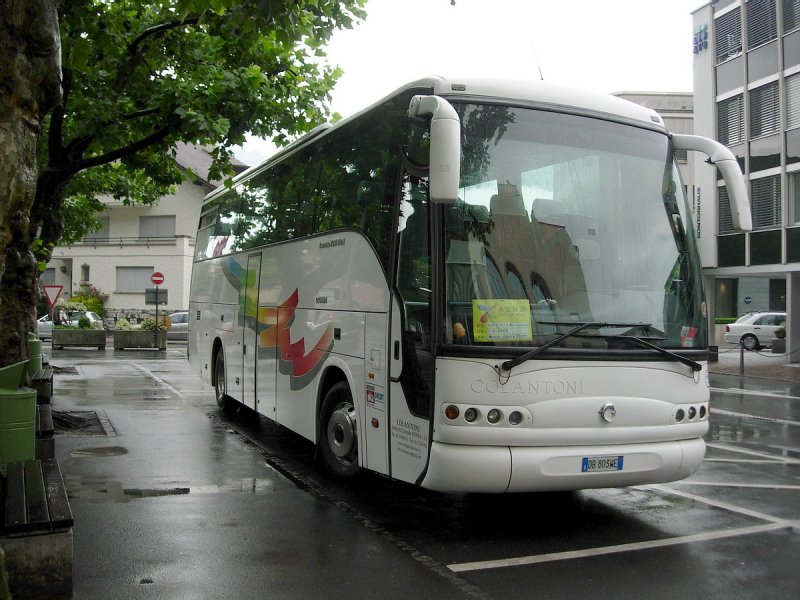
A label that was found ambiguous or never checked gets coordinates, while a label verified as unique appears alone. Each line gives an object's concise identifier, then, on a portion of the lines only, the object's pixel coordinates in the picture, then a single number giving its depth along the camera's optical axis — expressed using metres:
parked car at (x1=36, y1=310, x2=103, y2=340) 37.16
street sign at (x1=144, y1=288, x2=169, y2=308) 34.50
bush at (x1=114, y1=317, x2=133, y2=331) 34.31
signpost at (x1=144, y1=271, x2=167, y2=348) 34.71
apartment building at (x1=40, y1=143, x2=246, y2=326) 50.03
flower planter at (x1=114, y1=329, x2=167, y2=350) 33.31
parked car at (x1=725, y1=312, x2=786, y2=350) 34.66
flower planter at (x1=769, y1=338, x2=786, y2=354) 30.13
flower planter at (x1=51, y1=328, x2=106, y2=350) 33.34
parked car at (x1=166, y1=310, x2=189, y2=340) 40.03
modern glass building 27.48
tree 10.29
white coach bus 5.70
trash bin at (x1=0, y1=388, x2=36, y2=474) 6.16
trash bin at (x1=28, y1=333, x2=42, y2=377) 12.28
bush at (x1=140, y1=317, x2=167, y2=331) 34.20
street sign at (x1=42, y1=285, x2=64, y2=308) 29.47
